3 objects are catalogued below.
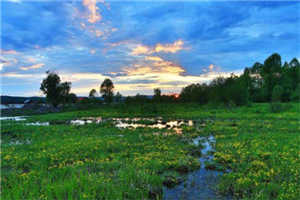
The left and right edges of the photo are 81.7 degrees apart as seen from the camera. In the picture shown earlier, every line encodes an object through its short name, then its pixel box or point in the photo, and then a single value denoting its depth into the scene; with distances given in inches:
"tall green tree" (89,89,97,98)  5087.6
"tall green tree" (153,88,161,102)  3718.0
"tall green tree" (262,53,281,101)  3331.7
